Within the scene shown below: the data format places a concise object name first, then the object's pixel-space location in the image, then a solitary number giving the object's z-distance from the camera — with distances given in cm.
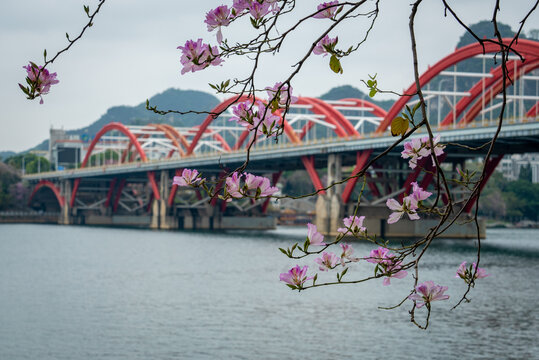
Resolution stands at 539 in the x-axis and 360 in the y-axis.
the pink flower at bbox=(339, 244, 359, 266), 569
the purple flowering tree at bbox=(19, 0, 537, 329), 463
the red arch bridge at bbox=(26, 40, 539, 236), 6946
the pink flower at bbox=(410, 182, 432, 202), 555
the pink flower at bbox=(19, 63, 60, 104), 529
